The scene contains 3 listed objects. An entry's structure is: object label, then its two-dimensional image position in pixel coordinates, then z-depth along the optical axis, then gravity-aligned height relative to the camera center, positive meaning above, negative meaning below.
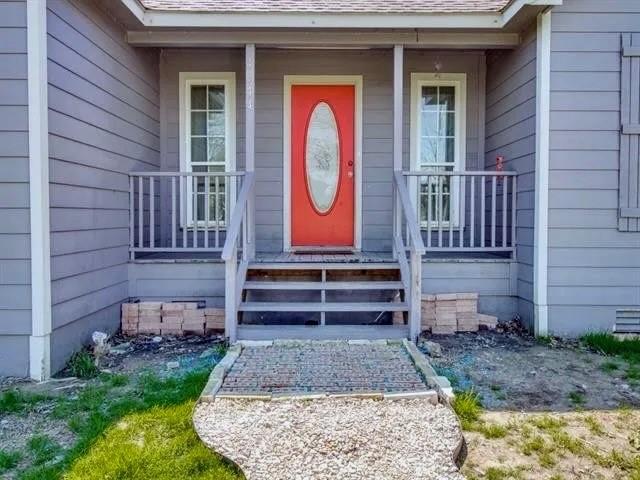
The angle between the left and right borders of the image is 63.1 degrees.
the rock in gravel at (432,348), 4.19 -1.02
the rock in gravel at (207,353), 4.18 -1.06
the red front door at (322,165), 6.14 +0.70
